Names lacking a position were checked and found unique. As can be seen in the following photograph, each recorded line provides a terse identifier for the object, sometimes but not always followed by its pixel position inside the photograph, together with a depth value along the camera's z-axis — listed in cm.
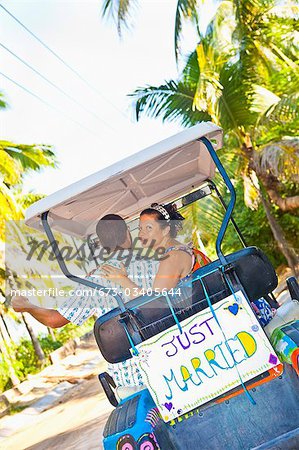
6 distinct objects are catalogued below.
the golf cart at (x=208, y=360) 309
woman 342
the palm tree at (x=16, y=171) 1514
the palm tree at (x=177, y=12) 1256
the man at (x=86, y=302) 371
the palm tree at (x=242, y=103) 1173
